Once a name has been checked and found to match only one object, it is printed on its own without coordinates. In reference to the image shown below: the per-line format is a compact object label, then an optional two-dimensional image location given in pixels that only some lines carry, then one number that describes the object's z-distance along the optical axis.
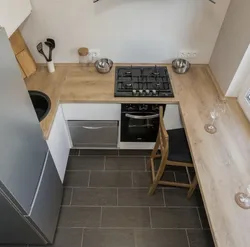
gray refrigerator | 0.99
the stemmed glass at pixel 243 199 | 1.20
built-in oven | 1.92
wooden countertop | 1.15
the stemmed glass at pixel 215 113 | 1.61
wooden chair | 1.66
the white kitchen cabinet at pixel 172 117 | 1.92
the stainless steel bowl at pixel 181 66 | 2.12
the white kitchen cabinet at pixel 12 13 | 1.38
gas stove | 1.89
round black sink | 1.85
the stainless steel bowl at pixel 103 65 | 2.09
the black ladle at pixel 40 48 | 1.99
